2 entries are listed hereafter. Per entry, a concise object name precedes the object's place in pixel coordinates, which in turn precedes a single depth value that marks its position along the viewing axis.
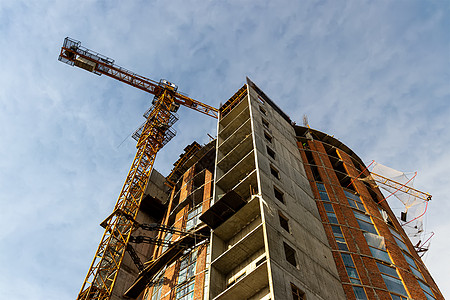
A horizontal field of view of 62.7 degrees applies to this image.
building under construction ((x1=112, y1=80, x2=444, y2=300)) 23.83
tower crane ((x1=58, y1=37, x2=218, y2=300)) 36.53
